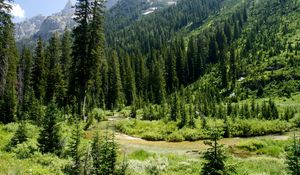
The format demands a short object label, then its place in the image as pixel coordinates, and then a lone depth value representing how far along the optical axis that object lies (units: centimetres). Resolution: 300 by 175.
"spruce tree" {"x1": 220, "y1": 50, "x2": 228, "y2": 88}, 9994
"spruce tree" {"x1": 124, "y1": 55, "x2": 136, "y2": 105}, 9862
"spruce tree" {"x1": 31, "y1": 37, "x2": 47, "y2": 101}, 8212
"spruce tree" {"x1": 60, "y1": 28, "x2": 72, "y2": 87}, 9031
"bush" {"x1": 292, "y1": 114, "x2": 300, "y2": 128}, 4957
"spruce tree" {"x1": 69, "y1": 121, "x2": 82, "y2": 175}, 1441
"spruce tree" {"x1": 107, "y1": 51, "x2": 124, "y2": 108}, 9275
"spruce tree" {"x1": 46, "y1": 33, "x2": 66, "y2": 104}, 7988
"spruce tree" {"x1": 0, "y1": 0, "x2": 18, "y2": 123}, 6170
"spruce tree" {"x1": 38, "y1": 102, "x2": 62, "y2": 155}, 2283
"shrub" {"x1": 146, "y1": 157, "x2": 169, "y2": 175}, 2050
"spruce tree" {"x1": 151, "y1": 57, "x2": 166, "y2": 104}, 9800
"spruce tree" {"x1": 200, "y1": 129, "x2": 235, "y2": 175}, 1441
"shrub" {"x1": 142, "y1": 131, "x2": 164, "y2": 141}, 4506
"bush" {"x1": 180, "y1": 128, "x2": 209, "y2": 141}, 4367
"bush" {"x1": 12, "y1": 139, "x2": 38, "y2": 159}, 2152
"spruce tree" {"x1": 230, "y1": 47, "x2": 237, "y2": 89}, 9831
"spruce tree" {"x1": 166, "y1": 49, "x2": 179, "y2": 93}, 11369
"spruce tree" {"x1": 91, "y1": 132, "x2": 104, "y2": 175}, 1482
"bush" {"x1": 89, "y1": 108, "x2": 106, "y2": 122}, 5369
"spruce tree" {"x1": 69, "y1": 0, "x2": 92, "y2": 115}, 4606
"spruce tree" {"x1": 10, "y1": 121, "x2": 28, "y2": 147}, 2488
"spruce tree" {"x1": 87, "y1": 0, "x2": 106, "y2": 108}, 4634
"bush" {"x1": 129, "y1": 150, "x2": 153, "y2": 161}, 2609
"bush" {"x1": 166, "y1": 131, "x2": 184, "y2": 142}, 4378
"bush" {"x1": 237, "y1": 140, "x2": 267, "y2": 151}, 3436
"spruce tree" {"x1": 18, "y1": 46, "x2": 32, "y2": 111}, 9181
